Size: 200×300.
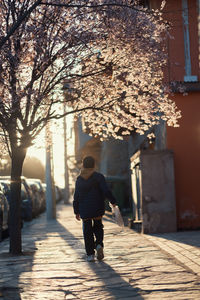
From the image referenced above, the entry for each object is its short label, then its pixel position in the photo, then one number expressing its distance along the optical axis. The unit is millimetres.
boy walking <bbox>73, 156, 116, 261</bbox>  8406
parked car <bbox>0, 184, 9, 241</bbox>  13016
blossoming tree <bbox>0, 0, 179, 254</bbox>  10195
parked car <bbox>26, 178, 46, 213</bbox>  25289
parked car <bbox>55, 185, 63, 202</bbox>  48938
